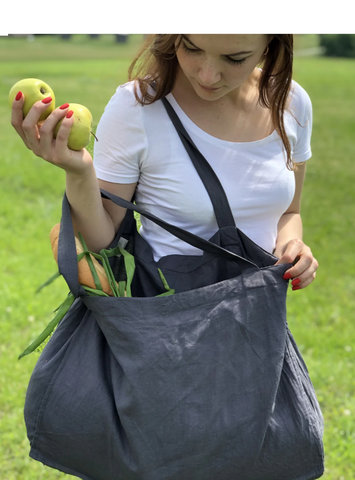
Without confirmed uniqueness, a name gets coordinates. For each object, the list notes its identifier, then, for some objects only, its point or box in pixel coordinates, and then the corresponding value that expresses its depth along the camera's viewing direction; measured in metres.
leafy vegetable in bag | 1.43
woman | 1.41
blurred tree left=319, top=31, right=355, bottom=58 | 28.20
